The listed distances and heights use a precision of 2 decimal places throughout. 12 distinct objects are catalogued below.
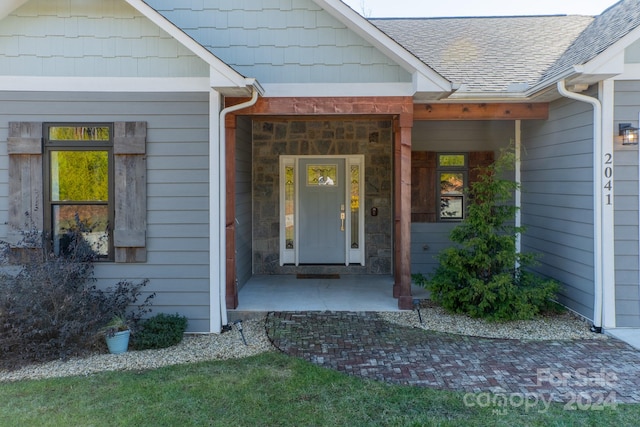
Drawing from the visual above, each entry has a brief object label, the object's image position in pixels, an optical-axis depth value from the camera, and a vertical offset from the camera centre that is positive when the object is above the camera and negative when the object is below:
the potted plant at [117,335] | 5.12 -1.24
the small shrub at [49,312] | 4.81 -0.99
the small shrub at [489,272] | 5.89 -0.76
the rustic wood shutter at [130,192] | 5.69 +0.19
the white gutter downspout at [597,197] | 5.64 +0.12
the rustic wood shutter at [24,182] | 5.63 +0.30
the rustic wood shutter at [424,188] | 8.29 +0.33
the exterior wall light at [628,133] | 5.58 +0.80
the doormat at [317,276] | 8.53 -1.11
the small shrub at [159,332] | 5.24 -1.26
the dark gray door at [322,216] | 8.96 -0.12
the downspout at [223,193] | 5.85 +0.18
